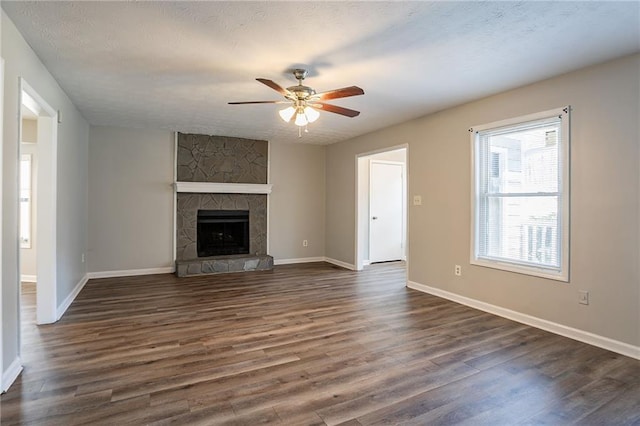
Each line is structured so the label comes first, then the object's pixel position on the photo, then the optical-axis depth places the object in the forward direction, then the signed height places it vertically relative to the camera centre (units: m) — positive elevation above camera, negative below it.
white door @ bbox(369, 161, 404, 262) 7.00 +0.07
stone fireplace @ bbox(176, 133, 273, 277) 6.02 +0.15
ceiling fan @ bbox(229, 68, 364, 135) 2.99 +1.05
